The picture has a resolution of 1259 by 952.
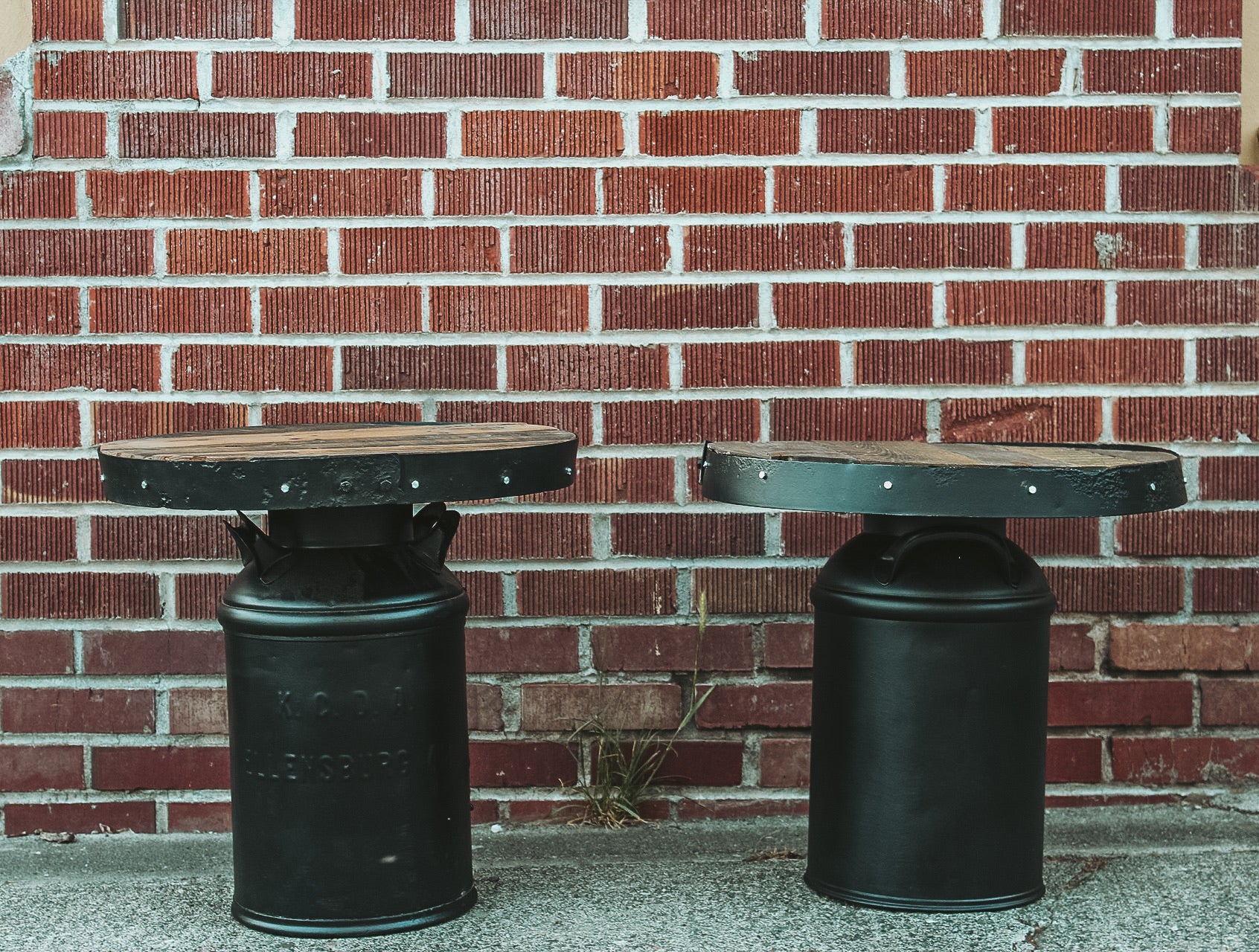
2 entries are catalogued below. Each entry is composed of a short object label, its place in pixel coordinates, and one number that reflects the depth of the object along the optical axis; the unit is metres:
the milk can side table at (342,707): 2.19
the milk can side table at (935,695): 2.24
